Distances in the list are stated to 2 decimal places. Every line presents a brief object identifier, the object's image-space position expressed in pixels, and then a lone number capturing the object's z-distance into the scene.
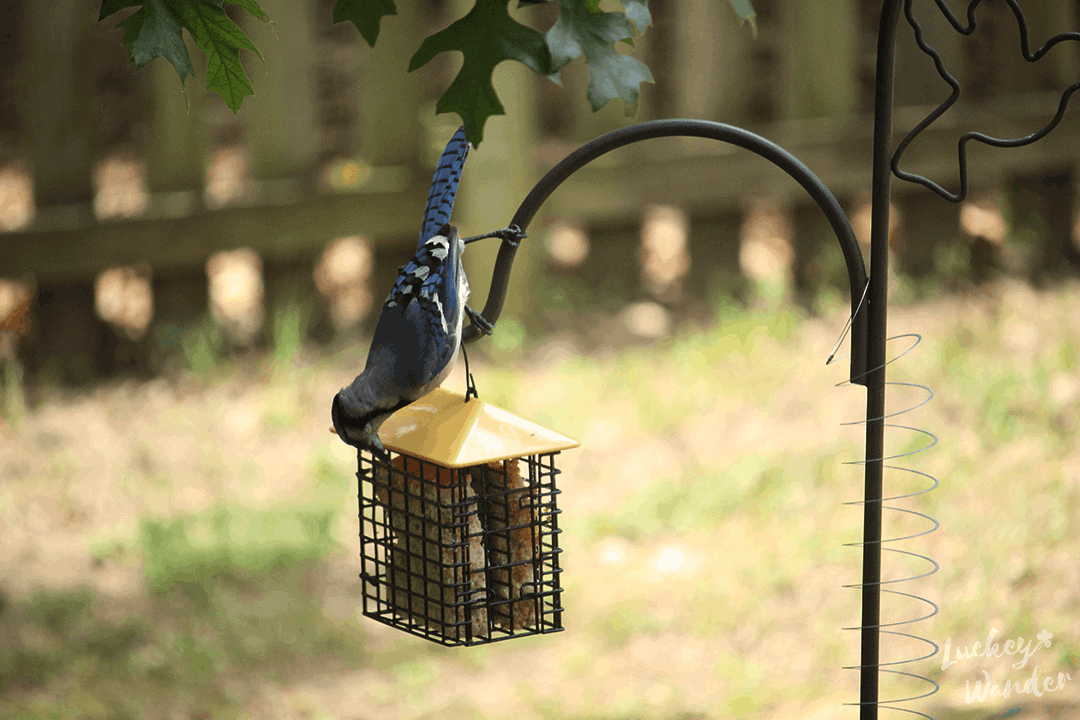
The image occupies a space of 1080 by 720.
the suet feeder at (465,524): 9.14
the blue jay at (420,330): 9.09
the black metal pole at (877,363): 9.10
